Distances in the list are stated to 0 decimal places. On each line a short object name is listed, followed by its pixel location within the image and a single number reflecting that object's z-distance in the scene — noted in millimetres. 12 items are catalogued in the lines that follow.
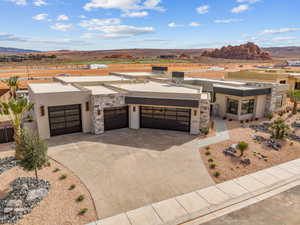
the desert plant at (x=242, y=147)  16234
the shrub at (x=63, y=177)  12992
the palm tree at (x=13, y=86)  34750
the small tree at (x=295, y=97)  28144
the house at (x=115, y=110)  19469
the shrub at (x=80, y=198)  11008
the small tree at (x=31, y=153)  11297
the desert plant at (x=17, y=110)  14102
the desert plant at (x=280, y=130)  19484
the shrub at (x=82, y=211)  10121
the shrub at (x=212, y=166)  14703
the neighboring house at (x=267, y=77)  34125
